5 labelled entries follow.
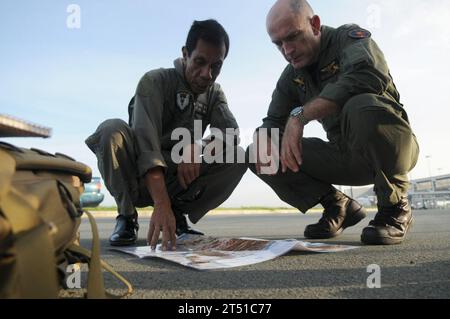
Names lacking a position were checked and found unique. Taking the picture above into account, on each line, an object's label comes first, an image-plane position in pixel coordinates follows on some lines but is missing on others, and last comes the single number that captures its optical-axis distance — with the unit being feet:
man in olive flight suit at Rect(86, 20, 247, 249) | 5.70
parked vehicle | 37.49
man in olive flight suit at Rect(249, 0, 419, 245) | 5.43
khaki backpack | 1.71
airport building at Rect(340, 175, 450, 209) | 56.72
